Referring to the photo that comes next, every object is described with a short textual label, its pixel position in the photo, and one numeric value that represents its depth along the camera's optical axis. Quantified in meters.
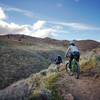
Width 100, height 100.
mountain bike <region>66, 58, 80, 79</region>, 6.07
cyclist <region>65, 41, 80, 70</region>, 5.99
